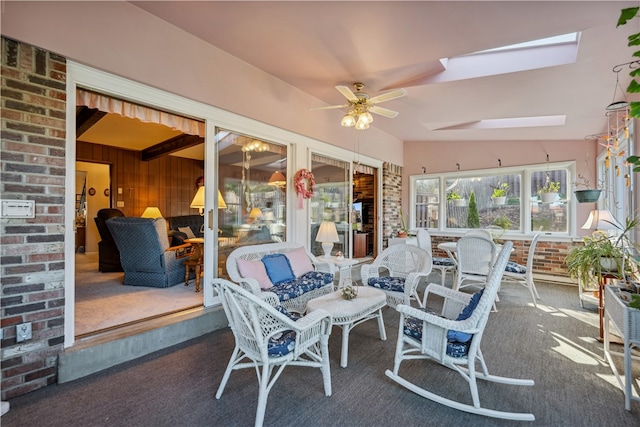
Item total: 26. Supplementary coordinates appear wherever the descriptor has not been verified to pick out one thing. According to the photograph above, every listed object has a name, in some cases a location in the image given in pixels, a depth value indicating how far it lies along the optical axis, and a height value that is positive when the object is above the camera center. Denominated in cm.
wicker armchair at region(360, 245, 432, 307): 313 -70
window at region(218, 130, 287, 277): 359 +26
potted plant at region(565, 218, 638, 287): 279 -47
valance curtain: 263 +100
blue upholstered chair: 409 -57
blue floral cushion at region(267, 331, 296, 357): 187 -85
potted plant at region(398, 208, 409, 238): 718 -26
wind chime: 286 +114
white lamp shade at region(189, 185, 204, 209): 446 +18
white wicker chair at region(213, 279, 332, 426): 178 -81
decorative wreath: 441 +46
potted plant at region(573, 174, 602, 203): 367 +24
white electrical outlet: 207 -85
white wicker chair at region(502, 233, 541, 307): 412 -82
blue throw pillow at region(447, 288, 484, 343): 204 -81
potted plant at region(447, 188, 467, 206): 664 +35
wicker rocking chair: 190 -88
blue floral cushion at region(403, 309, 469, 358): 197 -88
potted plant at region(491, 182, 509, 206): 607 +39
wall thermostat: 202 +2
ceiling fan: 345 +125
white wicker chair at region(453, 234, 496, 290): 393 -59
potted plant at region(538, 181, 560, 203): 537 +42
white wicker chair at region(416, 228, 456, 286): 470 -77
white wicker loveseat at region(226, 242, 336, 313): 290 -65
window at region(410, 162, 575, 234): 560 +31
